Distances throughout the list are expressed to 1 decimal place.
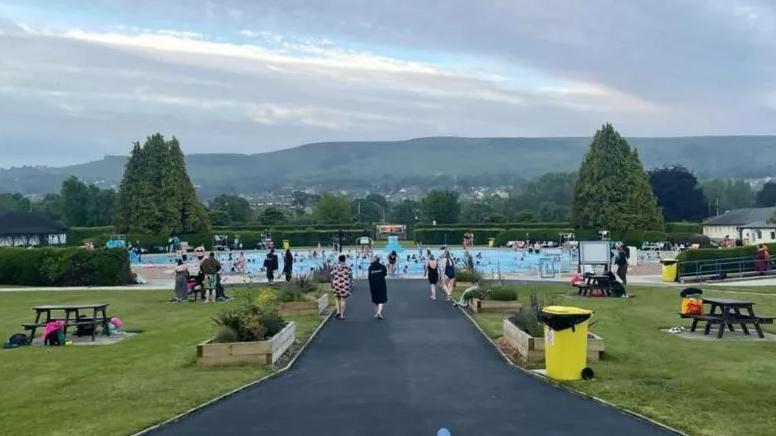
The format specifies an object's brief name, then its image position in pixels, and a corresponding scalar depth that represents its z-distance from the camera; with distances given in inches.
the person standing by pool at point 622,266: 1112.2
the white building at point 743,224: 2795.3
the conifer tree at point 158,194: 2805.1
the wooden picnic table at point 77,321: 673.0
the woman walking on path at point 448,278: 975.0
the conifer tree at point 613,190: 2770.7
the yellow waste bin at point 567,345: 455.5
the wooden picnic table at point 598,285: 1022.1
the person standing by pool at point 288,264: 1245.1
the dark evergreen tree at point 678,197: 3939.5
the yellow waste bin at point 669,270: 1306.6
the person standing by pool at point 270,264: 1225.9
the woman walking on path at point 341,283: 789.9
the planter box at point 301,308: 819.4
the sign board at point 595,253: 1228.0
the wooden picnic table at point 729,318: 641.0
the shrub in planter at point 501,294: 820.6
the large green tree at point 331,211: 4055.1
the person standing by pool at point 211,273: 1002.7
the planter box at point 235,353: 517.3
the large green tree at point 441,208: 4109.3
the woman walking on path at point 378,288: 782.5
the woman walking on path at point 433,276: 992.9
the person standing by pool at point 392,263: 1481.3
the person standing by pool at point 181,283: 1011.3
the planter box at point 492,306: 807.1
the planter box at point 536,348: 514.9
